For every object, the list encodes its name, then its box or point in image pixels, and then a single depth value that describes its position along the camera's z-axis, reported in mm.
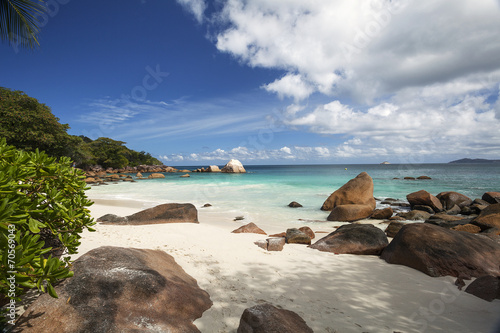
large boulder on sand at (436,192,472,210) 15031
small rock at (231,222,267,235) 7698
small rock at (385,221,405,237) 8141
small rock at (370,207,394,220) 11945
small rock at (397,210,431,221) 11945
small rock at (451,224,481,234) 8391
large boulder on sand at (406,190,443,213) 14430
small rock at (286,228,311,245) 6648
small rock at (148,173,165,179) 43716
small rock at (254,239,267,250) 5688
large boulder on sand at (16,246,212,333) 2148
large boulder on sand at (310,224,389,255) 5770
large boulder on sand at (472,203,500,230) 8312
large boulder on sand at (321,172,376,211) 14008
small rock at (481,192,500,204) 15135
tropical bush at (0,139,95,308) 1597
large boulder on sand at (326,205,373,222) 11633
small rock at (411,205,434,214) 13984
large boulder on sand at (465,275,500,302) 3477
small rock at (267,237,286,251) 5613
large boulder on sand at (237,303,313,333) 2271
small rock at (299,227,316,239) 7922
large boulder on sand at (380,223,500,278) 4449
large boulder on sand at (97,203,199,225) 8039
